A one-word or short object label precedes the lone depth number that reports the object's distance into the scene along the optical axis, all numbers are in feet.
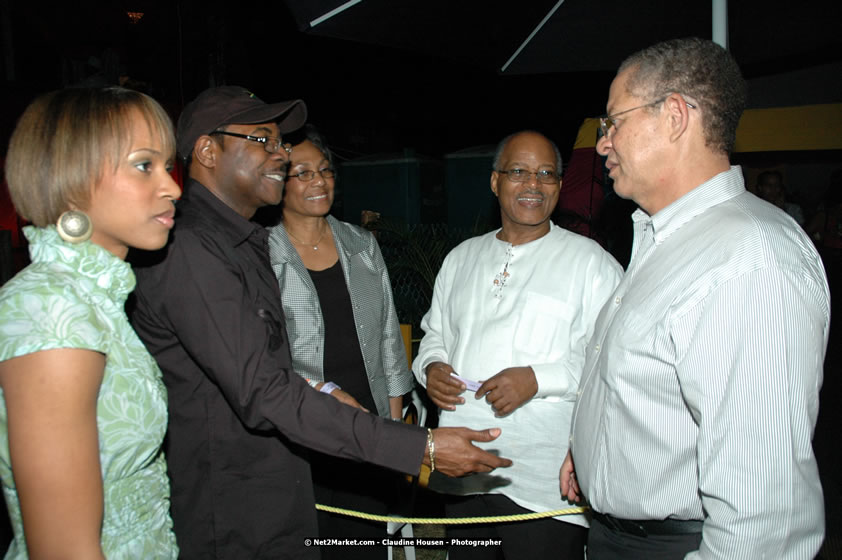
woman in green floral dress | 4.01
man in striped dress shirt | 4.26
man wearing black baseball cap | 6.04
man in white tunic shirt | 8.09
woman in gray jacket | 9.50
